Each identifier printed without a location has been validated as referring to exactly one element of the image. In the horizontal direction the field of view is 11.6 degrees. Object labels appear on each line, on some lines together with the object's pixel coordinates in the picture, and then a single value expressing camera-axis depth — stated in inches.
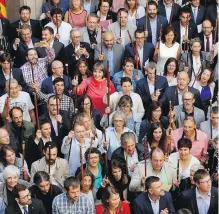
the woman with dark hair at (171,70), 673.0
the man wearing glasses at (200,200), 575.5
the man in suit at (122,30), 707.4
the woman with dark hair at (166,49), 693.9
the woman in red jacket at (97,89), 665.0
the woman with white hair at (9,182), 568.4
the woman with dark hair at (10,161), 589.6
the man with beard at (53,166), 593.6
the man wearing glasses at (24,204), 555.2
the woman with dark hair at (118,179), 586.2
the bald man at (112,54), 693.3
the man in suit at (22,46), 693.0
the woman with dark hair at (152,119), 635.5
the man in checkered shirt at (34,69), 674.8
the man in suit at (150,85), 668.1
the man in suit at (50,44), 692.1
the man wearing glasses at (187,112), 644.7
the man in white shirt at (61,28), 711.7
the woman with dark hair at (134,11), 724.0
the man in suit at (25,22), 709.3
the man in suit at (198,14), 730.8
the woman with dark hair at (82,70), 674.2
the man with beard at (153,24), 713.6
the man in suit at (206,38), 707.7
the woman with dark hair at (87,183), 574.9
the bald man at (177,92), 658.2
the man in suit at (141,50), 692.1
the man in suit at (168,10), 731.4
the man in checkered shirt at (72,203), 563.2
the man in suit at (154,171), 586.6
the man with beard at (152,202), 568.7
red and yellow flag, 729.6
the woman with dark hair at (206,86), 669.9
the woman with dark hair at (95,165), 592.1
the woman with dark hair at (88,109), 638.5
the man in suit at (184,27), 714.2
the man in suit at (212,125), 630.5
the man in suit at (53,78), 666.8
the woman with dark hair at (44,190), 571.2
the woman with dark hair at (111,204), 557.6
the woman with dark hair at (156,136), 617.6
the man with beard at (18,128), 626.2
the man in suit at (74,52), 689.6
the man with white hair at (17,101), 644.7
